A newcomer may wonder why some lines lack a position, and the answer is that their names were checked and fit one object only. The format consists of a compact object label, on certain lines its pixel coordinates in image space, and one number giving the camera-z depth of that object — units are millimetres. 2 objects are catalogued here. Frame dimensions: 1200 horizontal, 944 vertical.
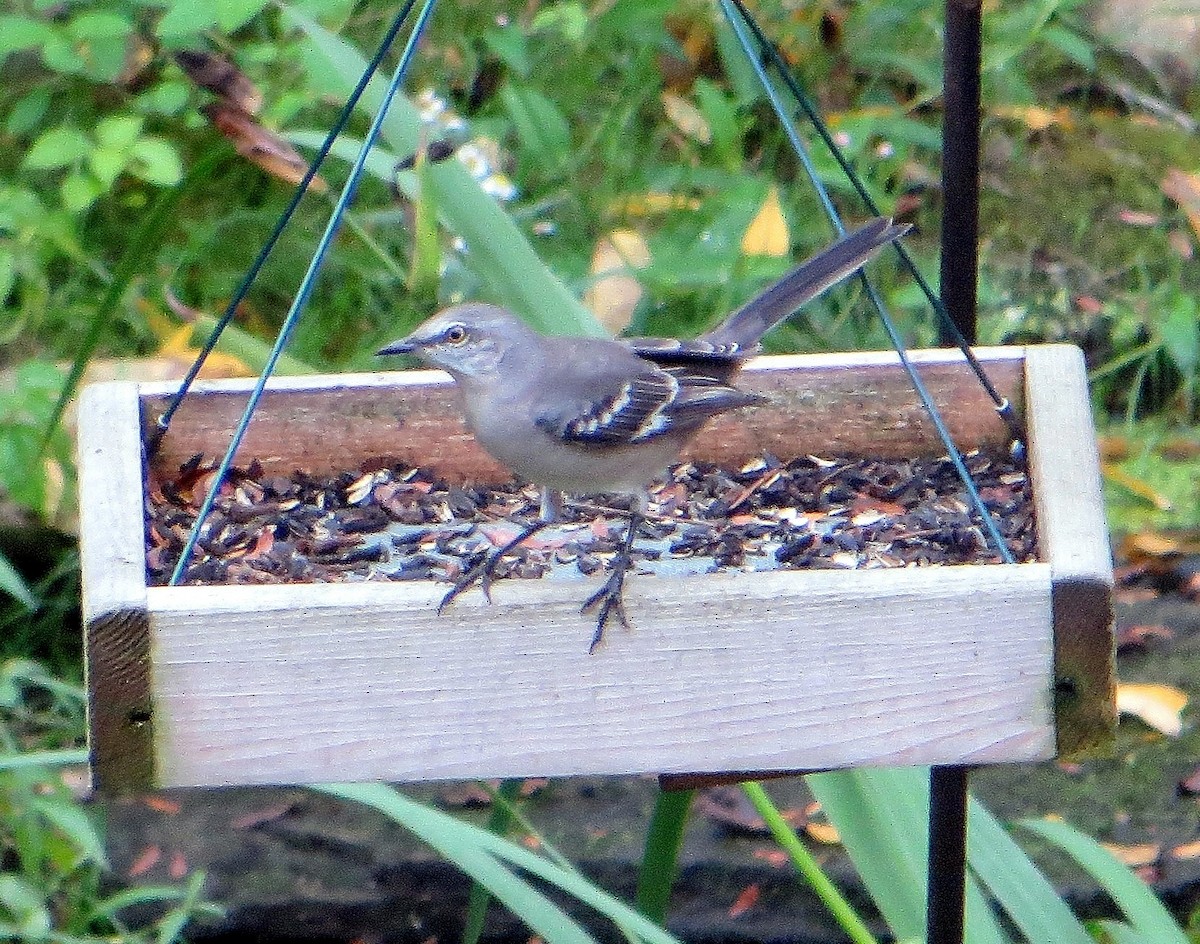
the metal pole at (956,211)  5426
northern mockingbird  5840
